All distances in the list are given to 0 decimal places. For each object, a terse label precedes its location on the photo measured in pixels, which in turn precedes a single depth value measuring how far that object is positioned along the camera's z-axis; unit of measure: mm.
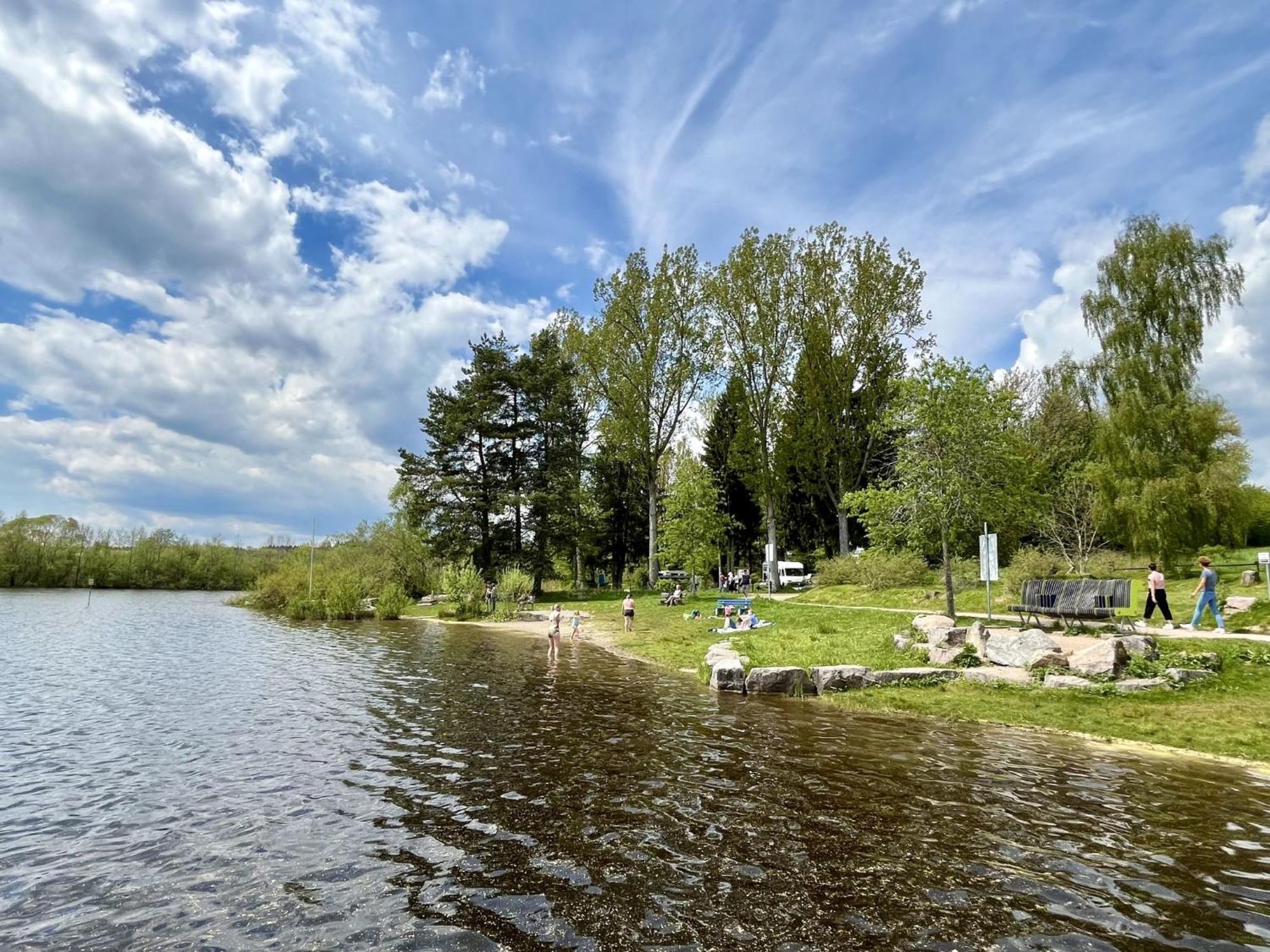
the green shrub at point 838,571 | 38156
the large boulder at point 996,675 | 14234
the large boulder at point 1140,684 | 13039
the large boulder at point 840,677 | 15141
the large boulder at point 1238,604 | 19156
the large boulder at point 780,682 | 15438
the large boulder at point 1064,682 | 13422
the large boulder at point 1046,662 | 14500
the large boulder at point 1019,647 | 14906
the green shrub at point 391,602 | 40281
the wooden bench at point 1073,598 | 17359
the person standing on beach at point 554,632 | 23377
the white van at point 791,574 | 50719
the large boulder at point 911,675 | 15047
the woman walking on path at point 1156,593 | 19141
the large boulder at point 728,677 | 15852
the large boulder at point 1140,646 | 14266
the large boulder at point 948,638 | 16719
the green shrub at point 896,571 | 33750
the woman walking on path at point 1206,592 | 17359
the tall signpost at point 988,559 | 19734
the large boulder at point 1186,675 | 13133
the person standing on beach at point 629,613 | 29781
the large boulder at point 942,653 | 16172
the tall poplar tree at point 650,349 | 47156
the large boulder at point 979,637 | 16141
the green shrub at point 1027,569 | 27580
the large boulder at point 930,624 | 17875
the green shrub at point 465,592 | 40125
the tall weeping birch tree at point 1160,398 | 28750
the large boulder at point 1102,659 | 13672
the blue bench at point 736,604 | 30208
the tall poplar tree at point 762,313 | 44594
